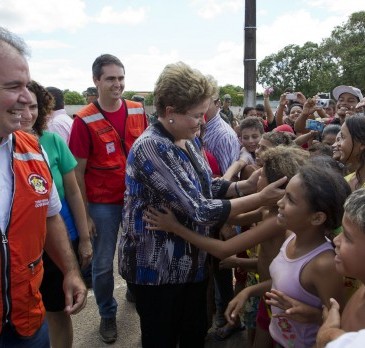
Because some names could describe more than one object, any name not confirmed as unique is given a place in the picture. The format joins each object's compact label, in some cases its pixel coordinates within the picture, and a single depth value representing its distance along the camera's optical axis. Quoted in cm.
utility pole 785
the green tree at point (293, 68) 4744
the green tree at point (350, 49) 2955
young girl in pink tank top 185
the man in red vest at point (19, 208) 153
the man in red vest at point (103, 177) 318
